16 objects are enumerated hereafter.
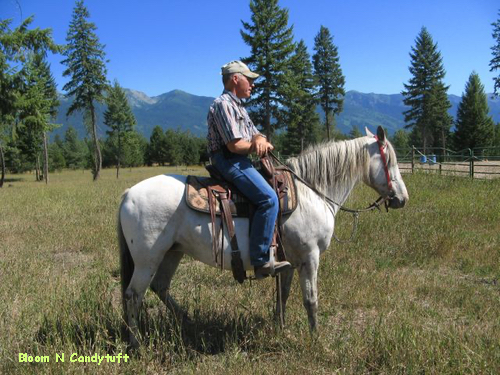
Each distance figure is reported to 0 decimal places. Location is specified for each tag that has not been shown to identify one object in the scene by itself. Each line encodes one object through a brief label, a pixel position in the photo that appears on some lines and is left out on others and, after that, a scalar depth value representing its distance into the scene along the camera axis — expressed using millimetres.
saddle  3166
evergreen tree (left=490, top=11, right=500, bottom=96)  36188
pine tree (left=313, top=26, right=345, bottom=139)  47250
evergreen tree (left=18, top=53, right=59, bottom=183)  18125
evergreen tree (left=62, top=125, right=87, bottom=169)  67250
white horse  3180
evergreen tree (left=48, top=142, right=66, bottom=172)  59034
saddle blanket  3172
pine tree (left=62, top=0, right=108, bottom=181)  29750
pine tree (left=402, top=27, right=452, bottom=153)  43344
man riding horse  3105
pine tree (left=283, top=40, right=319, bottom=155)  33812
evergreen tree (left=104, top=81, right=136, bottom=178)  39562
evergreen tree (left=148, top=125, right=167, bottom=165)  68506
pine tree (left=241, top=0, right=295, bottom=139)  32438
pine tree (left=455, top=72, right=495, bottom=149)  42469
